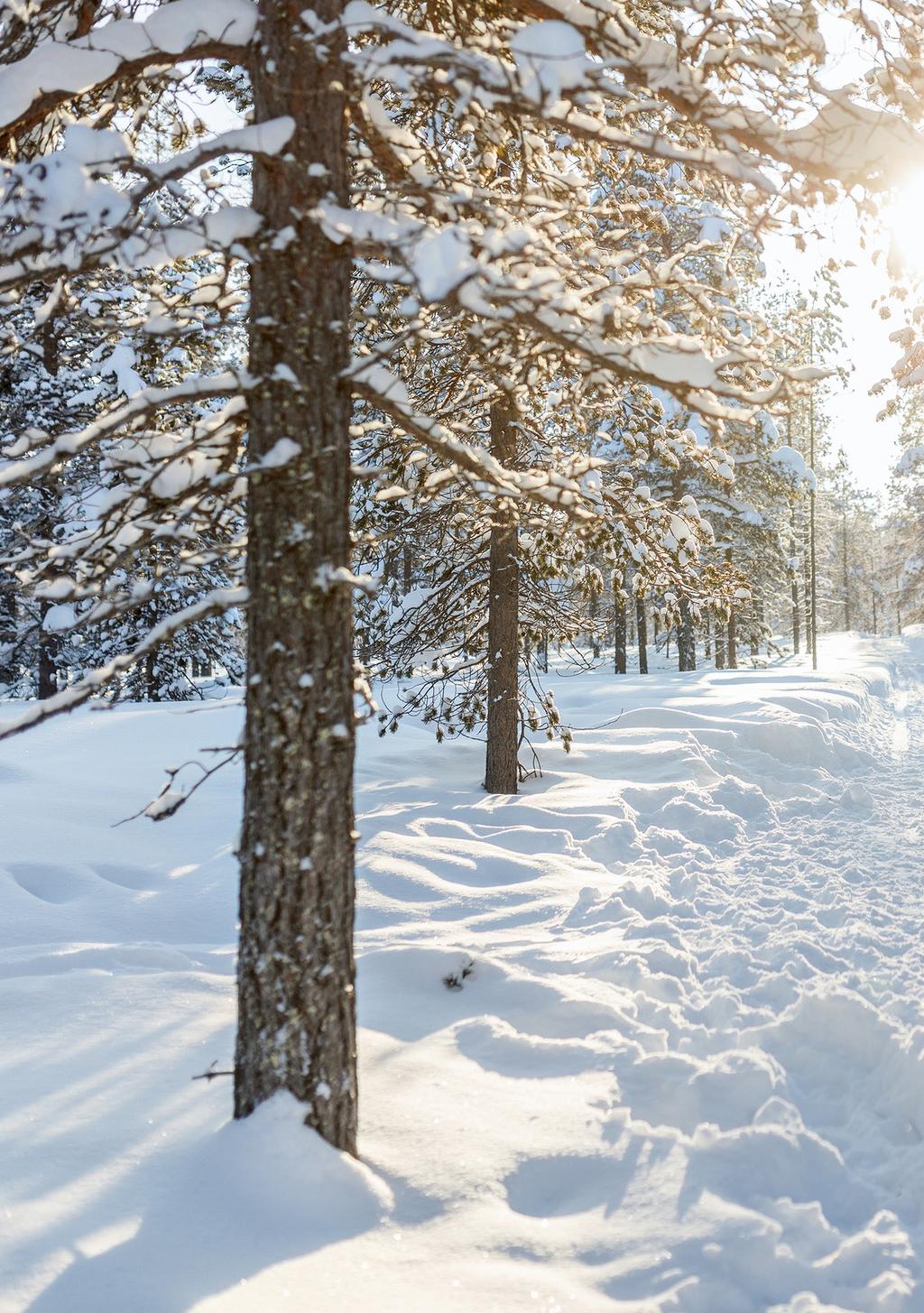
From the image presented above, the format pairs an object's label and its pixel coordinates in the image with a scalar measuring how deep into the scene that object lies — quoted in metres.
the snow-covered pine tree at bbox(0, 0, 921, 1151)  2.82
